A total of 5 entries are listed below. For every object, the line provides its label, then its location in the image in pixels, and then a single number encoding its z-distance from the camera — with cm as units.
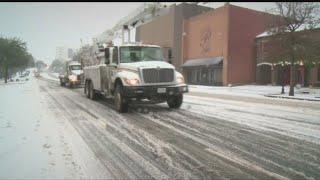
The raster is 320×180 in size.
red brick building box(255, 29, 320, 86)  3114
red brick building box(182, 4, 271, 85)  4828
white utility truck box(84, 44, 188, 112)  1367
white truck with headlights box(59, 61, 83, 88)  3591
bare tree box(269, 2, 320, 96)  3005
